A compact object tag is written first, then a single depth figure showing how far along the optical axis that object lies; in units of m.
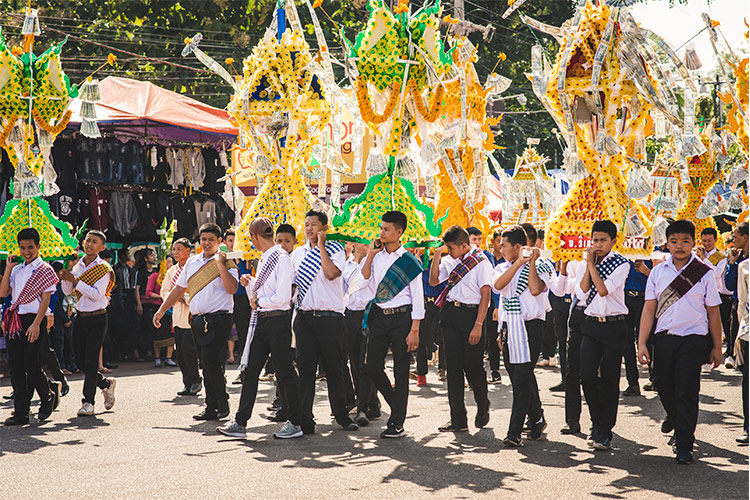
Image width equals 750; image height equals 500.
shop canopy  15.80
